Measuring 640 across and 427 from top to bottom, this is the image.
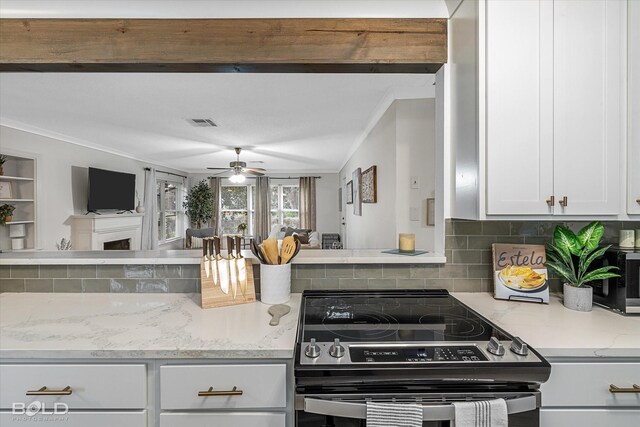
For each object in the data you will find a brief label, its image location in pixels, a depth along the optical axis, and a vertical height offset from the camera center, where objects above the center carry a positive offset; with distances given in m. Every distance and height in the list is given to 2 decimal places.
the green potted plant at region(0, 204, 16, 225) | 3.59 -0.02
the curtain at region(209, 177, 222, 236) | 8.49 +0.28
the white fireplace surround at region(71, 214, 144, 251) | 4.79 -0.28
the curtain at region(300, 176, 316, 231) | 8.33 +0.32
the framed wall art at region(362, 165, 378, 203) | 3.53 +0.31
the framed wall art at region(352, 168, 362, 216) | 4.48 +0.29
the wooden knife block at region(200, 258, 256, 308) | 1.38 -0.36
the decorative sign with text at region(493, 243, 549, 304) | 1.45 -0.28
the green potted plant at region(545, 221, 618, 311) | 1.35 -0.23
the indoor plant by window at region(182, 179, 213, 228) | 8.21 +0.19
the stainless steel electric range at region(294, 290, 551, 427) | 0.88 -0.45
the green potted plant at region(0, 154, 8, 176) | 3.56 +0.56
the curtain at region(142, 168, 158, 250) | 6.73 -0.03
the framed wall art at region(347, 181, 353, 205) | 5.43 +0.33
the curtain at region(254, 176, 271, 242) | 8.43 +0.17
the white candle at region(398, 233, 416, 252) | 1.66 -0.16
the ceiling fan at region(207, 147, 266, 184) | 5.55 +0.75
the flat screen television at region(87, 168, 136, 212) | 4.97 +0.36
